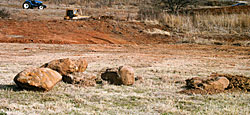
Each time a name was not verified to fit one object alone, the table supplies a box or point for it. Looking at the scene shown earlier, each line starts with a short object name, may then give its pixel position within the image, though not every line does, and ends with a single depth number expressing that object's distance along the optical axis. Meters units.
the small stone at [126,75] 16.44
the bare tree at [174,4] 73.44
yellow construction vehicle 58.62
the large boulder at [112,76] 16.50
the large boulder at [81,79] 16.05
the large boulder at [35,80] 13.85
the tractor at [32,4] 86.71
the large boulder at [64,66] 16.67
